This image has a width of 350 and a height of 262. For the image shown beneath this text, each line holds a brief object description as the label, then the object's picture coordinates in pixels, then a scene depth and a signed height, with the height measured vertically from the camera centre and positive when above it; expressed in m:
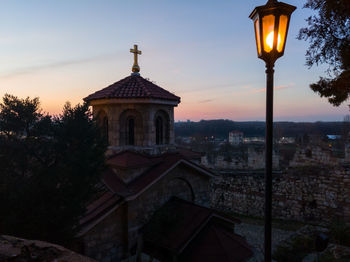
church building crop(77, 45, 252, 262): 6.83 -2.23
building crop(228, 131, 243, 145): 85.38 -1.95
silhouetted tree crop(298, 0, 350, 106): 6.58 +2.92
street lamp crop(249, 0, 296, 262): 2.82 +1.12
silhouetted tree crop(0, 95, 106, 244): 5.32 -1.02
